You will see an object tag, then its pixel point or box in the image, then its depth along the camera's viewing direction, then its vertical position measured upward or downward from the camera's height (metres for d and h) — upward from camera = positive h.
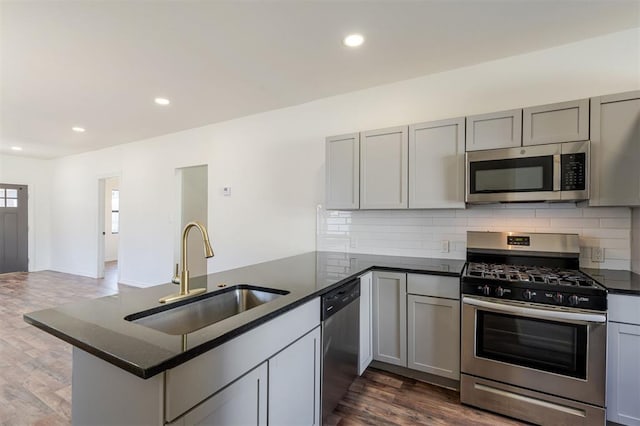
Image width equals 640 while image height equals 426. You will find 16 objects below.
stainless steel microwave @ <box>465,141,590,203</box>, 2.09 +0.29
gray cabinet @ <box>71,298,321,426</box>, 0.93 -0.63
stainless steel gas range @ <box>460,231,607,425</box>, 1.78 -0.83
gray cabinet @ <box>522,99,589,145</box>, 2.09 +0.64
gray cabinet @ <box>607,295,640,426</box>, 1.75 -0.86
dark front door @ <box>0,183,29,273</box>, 6.61 -0.44
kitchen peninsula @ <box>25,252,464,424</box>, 0.92 -0.54
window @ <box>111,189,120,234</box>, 8.75 -0.05
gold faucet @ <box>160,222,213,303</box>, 1.49 -0.31
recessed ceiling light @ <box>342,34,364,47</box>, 2.28 +1.31
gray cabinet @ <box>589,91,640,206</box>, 1.98 +0.42
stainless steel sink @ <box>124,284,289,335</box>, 1.35 -0.50
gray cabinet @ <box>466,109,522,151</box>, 2.27 +0.63
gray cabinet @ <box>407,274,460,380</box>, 2.27 -0.86
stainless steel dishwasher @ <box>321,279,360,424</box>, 1.80 -0.85
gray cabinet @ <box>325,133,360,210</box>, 2.91 +0.39
